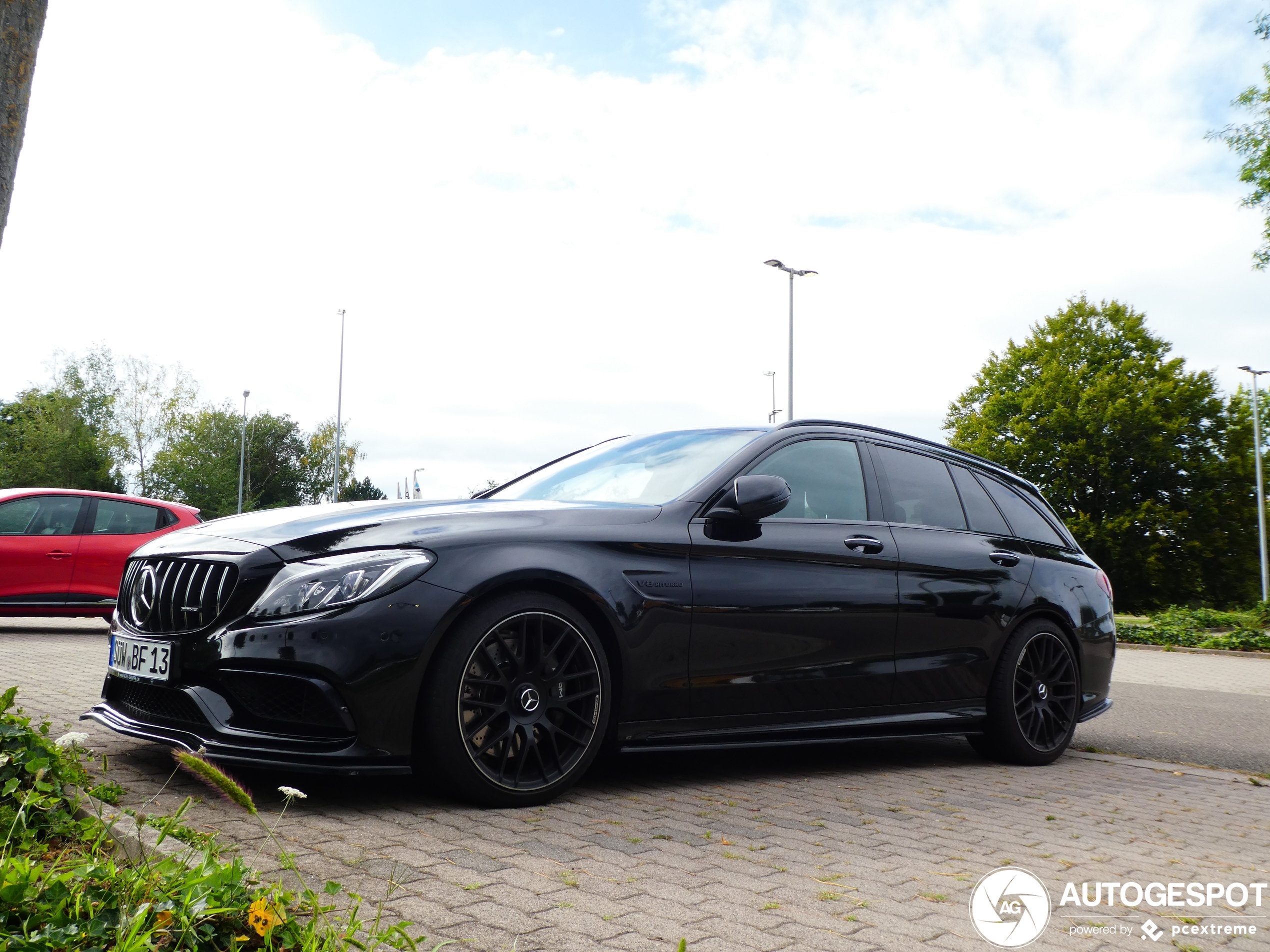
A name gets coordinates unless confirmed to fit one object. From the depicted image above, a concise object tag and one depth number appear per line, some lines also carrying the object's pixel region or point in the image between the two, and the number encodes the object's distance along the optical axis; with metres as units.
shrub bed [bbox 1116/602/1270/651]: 18.94
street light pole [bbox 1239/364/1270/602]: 37.44
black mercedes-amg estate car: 3.77
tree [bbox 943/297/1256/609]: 38.75
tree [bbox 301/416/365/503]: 79.00
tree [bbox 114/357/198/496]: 65.62
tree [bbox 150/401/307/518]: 66.12
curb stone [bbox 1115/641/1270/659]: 18.34
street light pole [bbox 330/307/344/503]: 59.34
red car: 11.18
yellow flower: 2.22
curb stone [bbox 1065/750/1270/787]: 6.15
